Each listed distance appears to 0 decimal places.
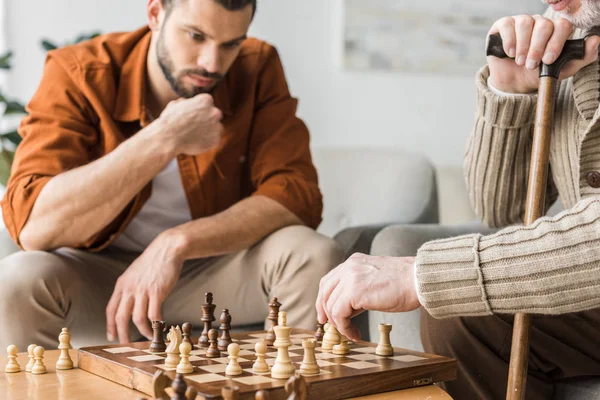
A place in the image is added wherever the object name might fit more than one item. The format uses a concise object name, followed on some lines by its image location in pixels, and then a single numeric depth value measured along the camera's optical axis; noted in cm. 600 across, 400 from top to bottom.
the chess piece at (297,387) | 86
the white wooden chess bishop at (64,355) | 119
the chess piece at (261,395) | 83
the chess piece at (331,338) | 122
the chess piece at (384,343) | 118
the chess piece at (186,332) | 117
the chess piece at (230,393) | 86
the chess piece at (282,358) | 100
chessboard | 97
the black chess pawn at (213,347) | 118
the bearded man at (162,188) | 169
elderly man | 103
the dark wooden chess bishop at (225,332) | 125
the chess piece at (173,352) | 108
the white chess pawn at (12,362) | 115
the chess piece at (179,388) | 83
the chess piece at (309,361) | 102
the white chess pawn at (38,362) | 114
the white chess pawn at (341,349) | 118
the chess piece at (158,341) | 121
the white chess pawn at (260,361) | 104
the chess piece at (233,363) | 102
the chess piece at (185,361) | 103
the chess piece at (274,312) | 140
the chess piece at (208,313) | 133
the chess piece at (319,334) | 133
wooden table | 100
